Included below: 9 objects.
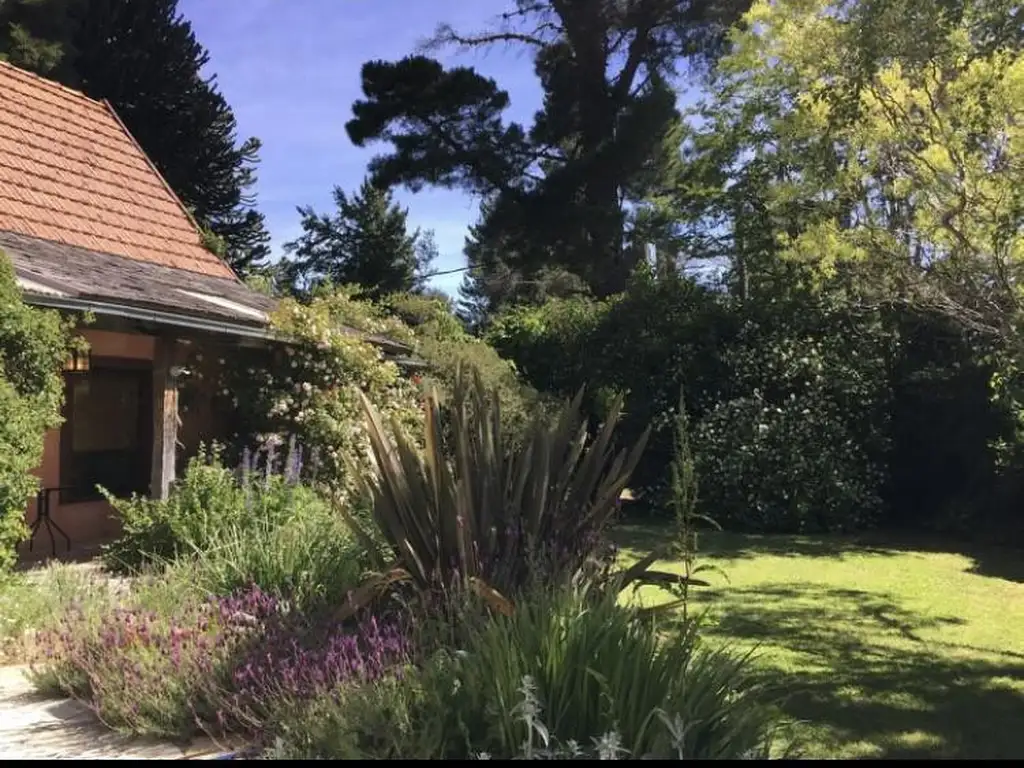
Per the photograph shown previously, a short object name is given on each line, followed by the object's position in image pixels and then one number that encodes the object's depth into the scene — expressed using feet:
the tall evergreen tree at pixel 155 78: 61.41
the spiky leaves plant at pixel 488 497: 15.38
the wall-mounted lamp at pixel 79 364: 32.01
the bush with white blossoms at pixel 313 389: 32.01
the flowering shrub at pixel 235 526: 18.17
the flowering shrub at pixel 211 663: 12.55
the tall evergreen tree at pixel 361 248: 109.70
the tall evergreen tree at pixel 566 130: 65.98
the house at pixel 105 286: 27.48
